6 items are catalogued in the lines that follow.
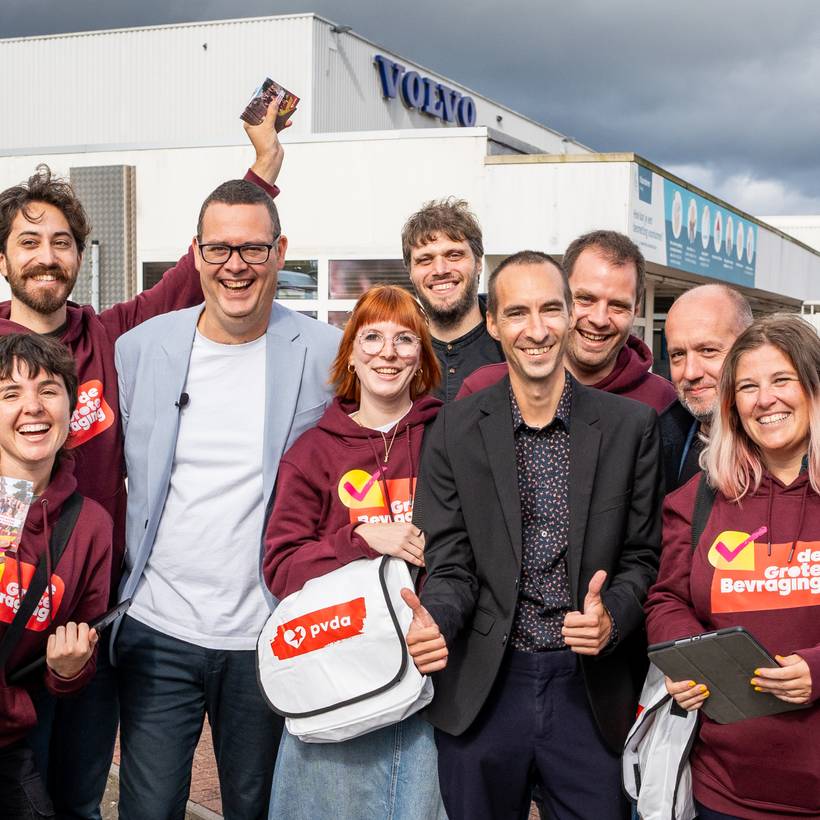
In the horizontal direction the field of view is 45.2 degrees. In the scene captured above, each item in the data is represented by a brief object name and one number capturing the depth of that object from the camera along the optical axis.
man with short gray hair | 3.44
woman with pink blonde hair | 2.68
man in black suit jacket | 2.91
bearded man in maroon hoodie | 3.59
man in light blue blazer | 3.43
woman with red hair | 3.07
